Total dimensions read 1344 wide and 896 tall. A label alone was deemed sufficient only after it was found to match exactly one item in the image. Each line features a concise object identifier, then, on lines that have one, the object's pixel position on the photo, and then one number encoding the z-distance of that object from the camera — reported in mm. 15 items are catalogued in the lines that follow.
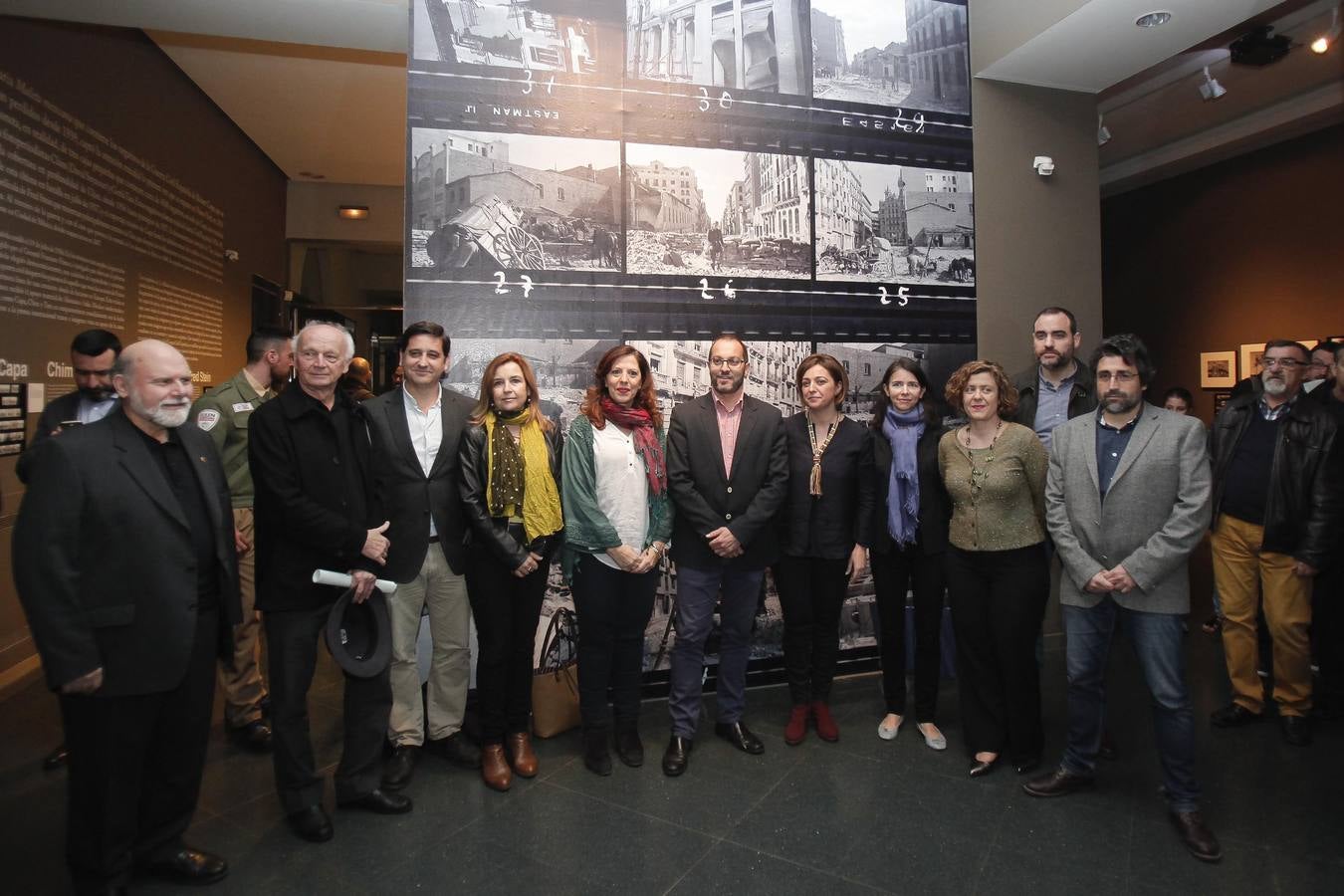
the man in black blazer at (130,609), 1931
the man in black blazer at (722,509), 3041
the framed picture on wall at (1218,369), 7289
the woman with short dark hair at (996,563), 2848
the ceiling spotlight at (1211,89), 4708
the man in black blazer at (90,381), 2965
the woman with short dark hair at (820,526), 3152
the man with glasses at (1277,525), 3215
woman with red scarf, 2920
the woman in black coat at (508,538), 2789
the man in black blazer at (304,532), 2428
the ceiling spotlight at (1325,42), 4723
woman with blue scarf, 3133
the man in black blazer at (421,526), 2752
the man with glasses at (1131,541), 2465
